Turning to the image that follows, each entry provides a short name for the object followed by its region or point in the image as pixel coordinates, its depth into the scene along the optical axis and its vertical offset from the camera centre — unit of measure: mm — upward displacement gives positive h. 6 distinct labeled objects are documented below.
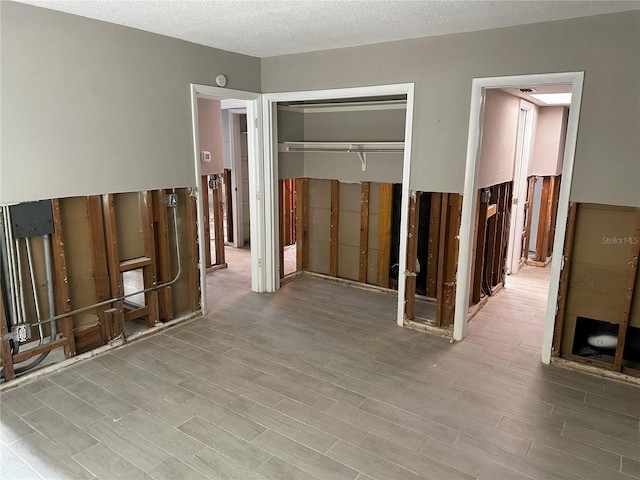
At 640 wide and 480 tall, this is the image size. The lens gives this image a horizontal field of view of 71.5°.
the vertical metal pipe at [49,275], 3104 -836
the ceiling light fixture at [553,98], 4788 +689
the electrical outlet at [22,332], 3000 -1179
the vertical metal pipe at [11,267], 2873 -733
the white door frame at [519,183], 5305 -311
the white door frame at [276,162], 3830 -56
